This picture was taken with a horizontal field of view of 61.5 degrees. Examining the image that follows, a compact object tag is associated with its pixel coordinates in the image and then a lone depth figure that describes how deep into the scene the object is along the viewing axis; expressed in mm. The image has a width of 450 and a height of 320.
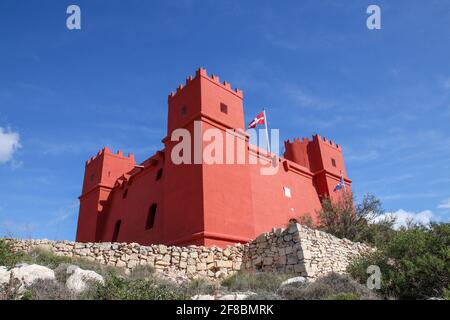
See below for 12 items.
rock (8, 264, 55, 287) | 7832
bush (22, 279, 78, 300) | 6834
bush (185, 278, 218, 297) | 8839
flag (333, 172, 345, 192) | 20589
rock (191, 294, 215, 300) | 7464
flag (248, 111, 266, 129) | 18719
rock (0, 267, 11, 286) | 7370
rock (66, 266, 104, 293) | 7738
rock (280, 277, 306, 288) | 9484
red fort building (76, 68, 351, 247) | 15367
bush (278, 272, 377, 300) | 8188
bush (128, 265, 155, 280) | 10630
